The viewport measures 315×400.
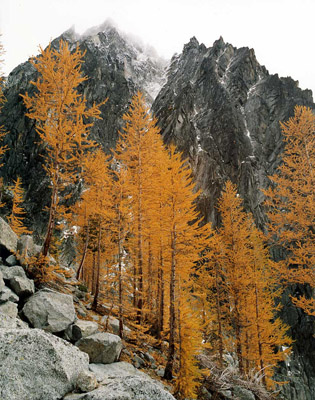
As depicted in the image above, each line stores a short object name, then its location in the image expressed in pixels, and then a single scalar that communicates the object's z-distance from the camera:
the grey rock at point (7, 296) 4.75
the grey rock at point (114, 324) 8.49
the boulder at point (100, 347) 5.21
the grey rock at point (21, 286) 5.59
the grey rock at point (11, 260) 6.52
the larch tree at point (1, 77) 10.03
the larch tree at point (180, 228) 9.14
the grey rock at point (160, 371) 7.34
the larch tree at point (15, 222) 20.96
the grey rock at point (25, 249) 6.78
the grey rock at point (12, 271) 5.75
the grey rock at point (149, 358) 7.88
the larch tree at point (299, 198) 8.93
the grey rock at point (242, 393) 7.14
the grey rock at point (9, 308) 4.55
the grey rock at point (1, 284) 4.85
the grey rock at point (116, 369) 4.74
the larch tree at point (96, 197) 9.92
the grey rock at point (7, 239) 6.66
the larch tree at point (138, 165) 10.74
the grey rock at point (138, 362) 6.83
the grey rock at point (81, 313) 7.87
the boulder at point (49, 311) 5.18
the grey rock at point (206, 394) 6.99
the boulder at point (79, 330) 5.53
